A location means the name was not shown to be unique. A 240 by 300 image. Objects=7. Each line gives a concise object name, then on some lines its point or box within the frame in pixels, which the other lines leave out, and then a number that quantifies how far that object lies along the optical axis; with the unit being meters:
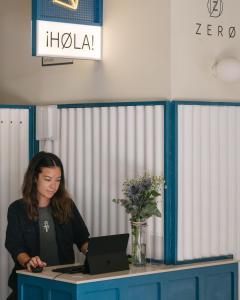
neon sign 7.05
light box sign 6.89
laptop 6.29
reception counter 6.15
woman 6.76
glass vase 6.67
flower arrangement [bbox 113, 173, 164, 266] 6.61
